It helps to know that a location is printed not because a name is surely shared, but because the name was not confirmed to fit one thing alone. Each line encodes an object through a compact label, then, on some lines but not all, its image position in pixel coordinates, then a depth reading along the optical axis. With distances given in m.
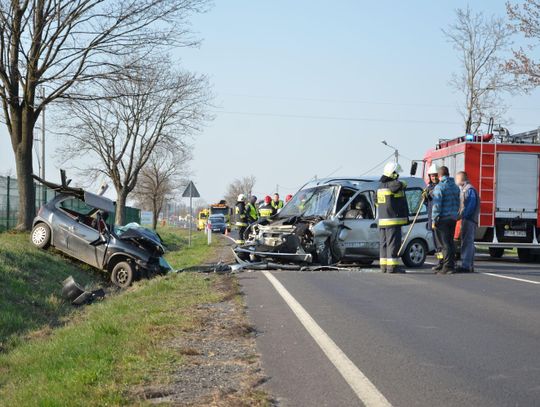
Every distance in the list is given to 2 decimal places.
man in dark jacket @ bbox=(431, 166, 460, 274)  13.41
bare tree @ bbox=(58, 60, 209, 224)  40.38
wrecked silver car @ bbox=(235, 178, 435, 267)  14.68
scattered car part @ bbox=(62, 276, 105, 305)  12.77
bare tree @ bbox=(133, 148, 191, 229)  60.59
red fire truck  19.25
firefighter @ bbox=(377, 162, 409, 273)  13.38
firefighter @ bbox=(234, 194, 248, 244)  20.91
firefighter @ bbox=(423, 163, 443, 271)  13.96
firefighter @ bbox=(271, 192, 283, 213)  22.43
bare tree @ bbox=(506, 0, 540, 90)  27.89
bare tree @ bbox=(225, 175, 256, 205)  123.62
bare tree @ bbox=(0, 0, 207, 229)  20.11
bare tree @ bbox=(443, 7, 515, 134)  35.59
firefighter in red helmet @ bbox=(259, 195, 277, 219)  20.42
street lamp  57.55
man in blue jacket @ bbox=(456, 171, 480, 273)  13.62
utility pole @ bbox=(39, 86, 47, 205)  42.71
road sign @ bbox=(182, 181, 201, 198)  31.08
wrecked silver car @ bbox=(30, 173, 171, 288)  14.95
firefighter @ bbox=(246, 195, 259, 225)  21.29
